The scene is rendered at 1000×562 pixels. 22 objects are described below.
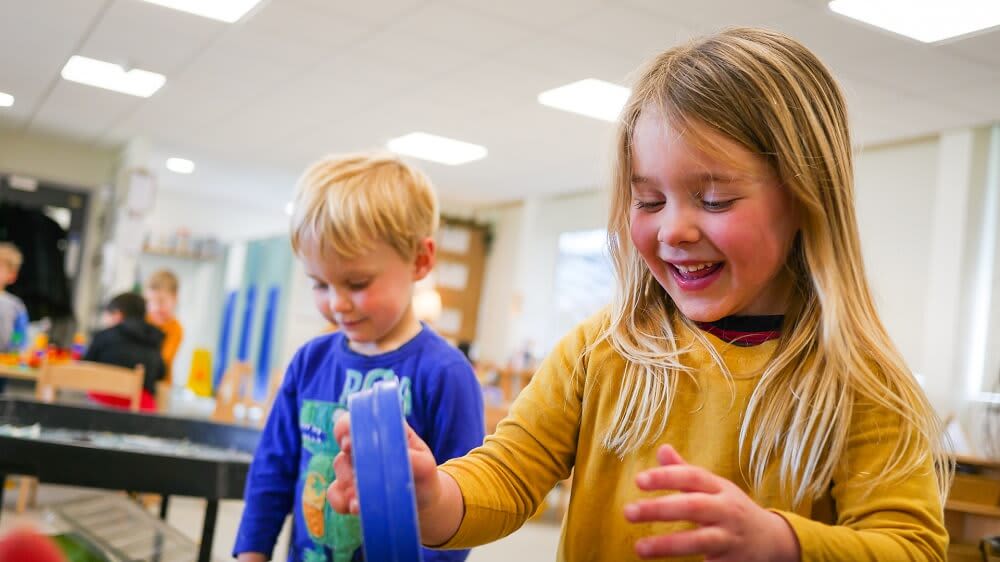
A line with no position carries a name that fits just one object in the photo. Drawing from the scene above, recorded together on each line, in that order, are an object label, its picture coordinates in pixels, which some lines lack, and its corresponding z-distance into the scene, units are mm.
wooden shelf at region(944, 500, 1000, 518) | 4324
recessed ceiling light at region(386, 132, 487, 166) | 7426
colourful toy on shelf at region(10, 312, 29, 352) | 5840
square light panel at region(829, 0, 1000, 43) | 3941
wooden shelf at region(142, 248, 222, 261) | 11352
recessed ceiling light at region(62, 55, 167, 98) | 6266
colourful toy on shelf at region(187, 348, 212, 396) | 8305
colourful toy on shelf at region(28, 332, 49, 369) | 5449
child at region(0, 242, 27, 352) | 5656
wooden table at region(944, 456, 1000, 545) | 4365
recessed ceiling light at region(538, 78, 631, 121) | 5512
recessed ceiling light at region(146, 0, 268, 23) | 4809
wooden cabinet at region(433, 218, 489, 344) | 10461
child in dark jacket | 5016
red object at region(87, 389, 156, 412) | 4421
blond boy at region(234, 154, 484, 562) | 1343
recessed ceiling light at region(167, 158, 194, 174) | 9867
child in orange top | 6305
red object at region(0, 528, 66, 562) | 344
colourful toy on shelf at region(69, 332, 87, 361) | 6112
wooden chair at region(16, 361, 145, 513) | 3760
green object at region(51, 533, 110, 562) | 1075
